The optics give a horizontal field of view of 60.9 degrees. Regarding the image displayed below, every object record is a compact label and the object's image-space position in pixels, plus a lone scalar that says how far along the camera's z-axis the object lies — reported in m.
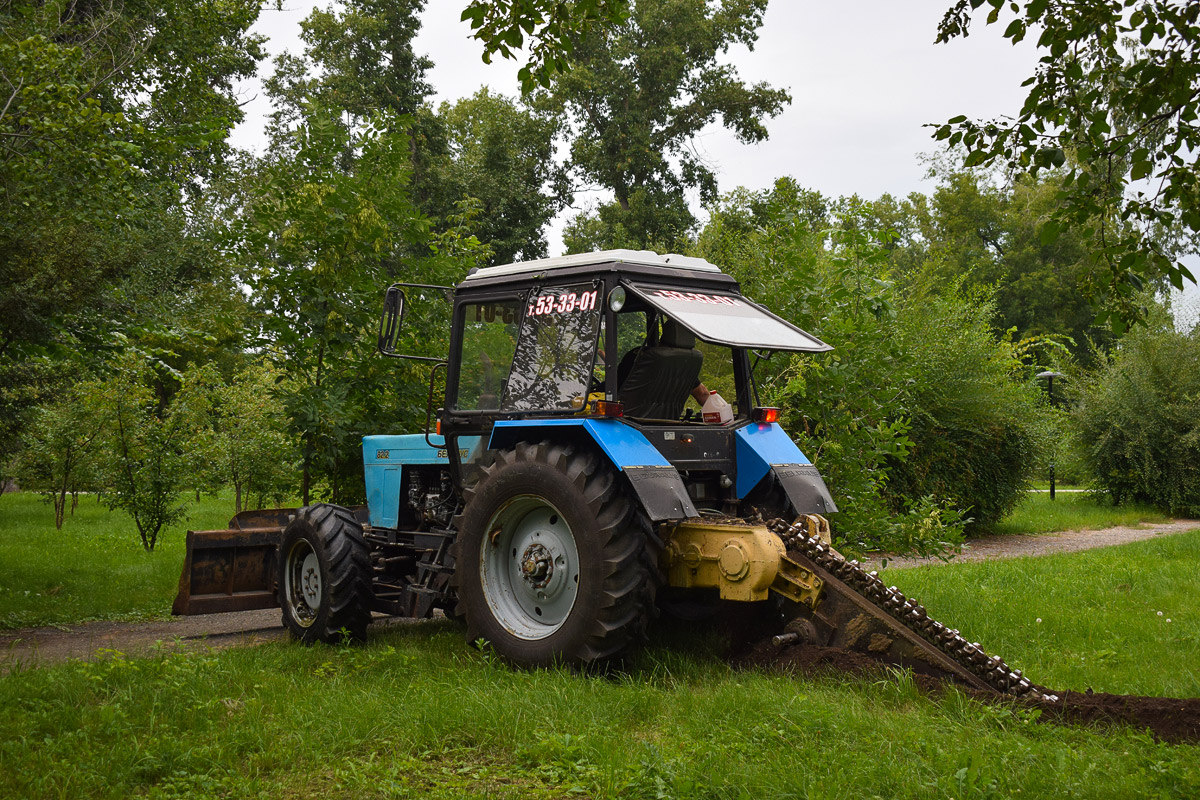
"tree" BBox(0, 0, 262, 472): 8.09
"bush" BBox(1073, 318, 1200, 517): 21.45
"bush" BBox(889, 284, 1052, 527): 16.61
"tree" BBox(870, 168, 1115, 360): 46.52
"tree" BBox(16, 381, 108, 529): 18.06
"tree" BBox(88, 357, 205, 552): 13.91
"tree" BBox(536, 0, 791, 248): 31.78
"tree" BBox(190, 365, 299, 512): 15.95
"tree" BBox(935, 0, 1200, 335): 4.59
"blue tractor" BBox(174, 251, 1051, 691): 5.67
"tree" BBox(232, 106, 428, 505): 9.98
